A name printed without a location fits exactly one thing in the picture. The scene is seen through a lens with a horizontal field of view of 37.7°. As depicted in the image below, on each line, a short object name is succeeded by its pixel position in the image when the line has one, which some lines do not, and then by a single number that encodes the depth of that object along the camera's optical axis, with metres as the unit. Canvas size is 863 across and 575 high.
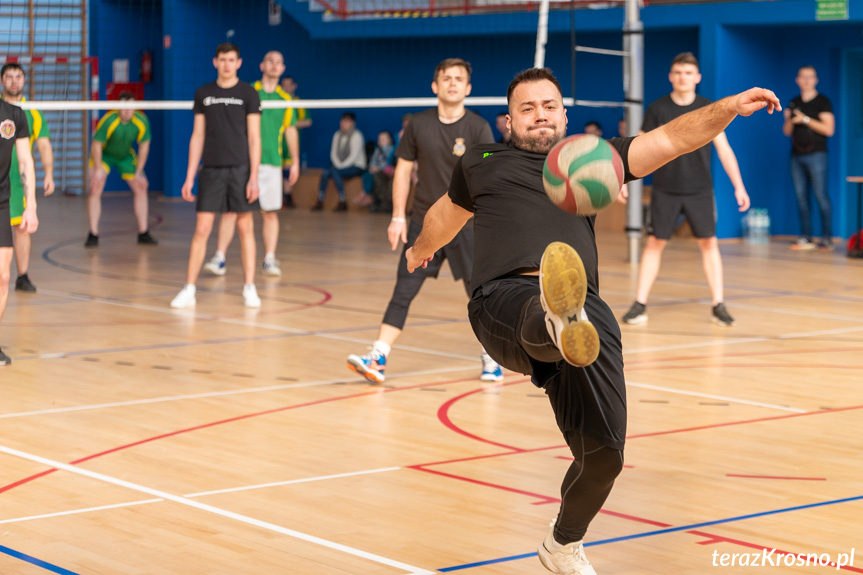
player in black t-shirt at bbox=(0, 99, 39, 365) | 7.16
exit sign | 14.66
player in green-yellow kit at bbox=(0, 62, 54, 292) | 9.08
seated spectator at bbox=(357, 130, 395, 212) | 20.47
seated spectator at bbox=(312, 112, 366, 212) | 20.95
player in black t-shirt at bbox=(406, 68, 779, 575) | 3.38
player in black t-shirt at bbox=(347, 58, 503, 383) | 7.06
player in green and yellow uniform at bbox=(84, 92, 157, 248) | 14.28
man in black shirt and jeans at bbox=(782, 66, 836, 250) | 14.88
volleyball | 3.58
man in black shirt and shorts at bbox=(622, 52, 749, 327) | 9.04
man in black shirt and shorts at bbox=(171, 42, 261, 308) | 9.75
